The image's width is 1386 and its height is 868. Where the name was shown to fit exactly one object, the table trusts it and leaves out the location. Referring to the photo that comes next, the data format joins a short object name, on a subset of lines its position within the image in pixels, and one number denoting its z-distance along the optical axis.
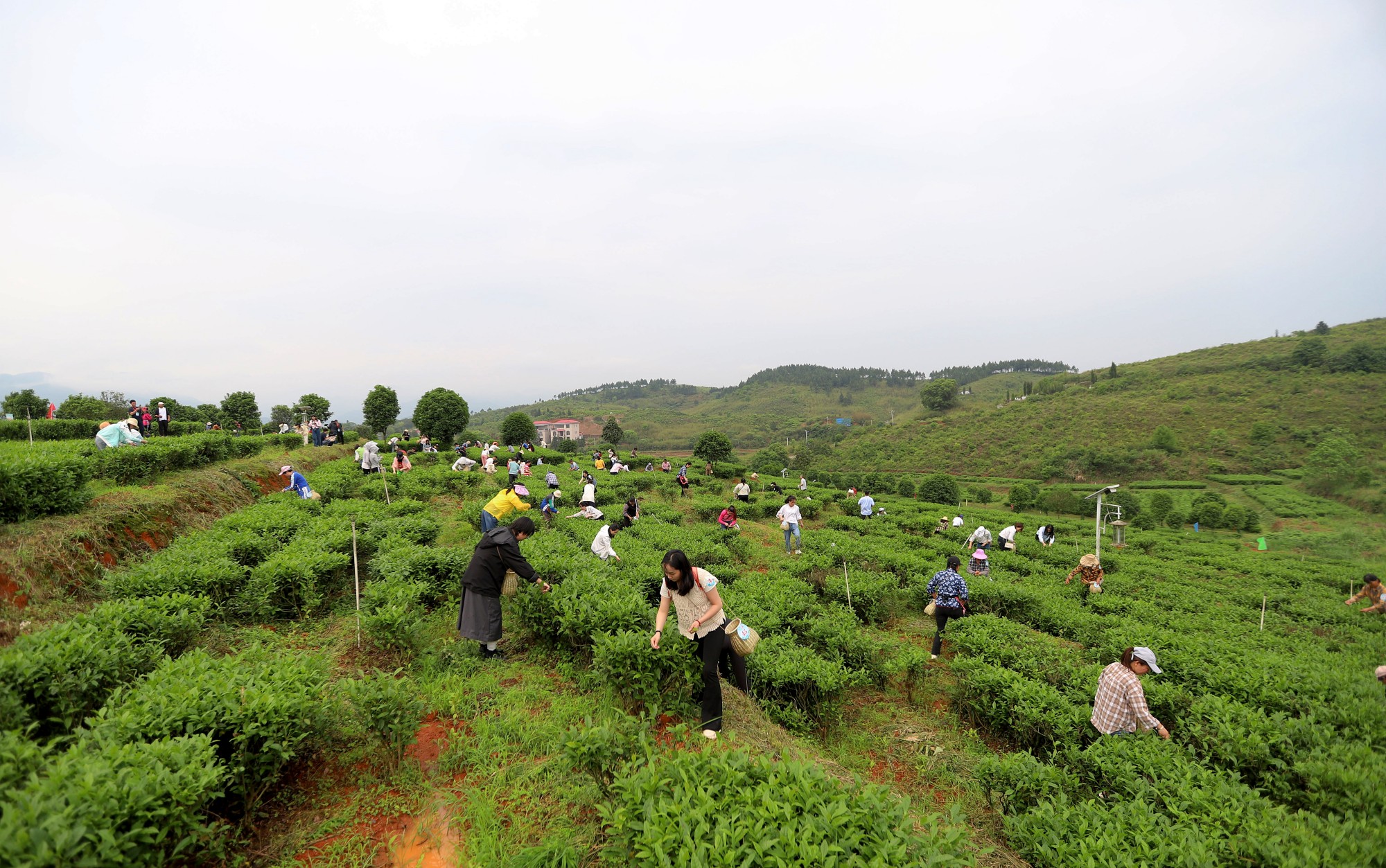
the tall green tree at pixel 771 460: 43.41
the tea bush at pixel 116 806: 1.97
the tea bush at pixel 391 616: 5.57
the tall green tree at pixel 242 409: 36.56
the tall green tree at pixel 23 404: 20.89
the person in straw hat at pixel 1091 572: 10.90
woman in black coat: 5.96
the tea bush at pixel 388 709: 3.84
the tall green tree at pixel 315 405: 40.47
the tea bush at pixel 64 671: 3.25
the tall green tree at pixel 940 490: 36.06
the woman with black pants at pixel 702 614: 4.54
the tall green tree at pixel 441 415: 36.31
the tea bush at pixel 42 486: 6.26
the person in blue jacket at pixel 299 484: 12.36
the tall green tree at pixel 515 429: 40.66
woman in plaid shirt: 5.25
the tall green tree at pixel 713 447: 38.62
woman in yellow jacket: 8.20
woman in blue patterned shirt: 8.23
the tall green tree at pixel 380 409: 40.12
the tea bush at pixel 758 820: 2.64
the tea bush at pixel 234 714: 3.04
